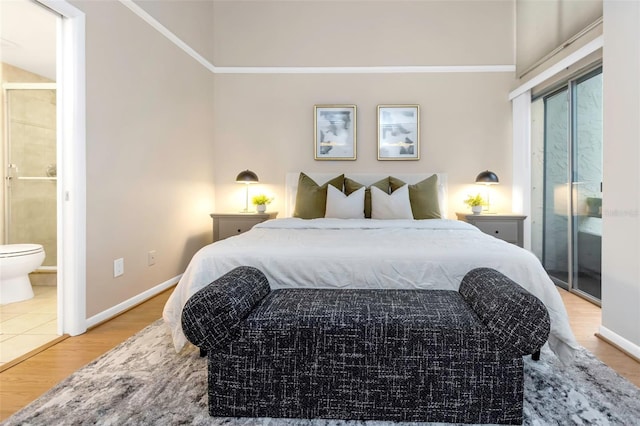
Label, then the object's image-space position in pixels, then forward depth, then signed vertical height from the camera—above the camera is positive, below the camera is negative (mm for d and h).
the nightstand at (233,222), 3961 -153
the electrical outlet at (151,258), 3187 -441
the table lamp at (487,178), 3882 +316
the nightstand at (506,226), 3742 -196
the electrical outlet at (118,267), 2738 -452
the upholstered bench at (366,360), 1379 -594
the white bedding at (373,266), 1845 -315
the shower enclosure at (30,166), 3768 +460
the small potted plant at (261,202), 4184 +71
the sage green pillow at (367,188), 3697 +216
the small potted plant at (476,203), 3973 +48
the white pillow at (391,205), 3438 +25
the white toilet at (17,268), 2863 -489
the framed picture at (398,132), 4277 +901
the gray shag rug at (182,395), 1445 -845
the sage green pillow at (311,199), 3746 +94
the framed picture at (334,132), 4320 +913
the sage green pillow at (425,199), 3637 +87
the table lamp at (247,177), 4066 +351
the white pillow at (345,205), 3512 +27
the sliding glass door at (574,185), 3033 +207
